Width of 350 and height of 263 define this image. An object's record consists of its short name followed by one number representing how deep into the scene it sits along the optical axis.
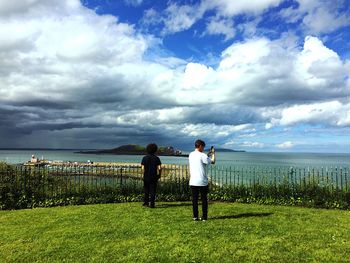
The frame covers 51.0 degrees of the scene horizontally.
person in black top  13.16
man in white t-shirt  10.41
